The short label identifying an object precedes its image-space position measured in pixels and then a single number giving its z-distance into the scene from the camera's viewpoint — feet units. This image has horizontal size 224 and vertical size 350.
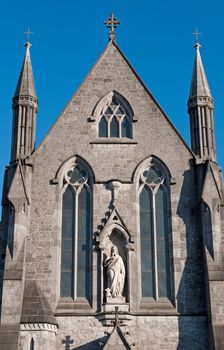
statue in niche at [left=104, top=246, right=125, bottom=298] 73.00
